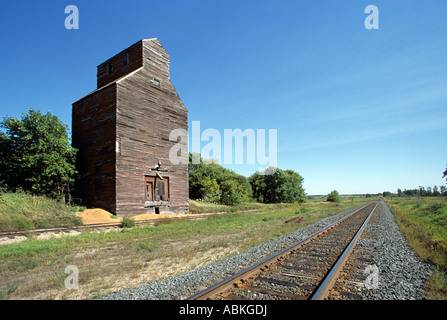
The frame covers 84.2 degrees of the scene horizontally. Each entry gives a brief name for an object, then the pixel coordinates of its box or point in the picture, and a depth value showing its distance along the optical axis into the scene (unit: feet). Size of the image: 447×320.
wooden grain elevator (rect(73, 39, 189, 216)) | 61.21
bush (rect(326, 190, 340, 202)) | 245.59
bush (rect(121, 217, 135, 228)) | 47.34
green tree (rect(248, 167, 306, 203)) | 204.44
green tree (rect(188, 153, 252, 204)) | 136.48
